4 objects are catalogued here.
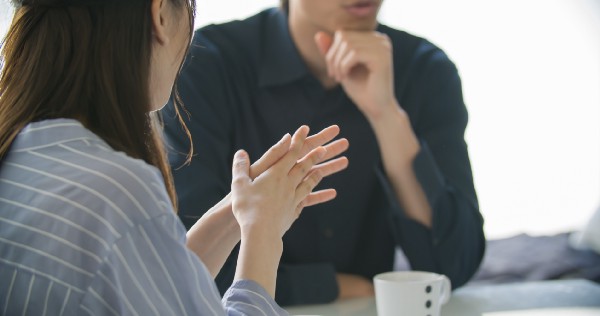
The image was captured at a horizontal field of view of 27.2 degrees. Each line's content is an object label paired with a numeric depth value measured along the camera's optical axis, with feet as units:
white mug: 4.69
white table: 5.10
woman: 3.46
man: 5.95
